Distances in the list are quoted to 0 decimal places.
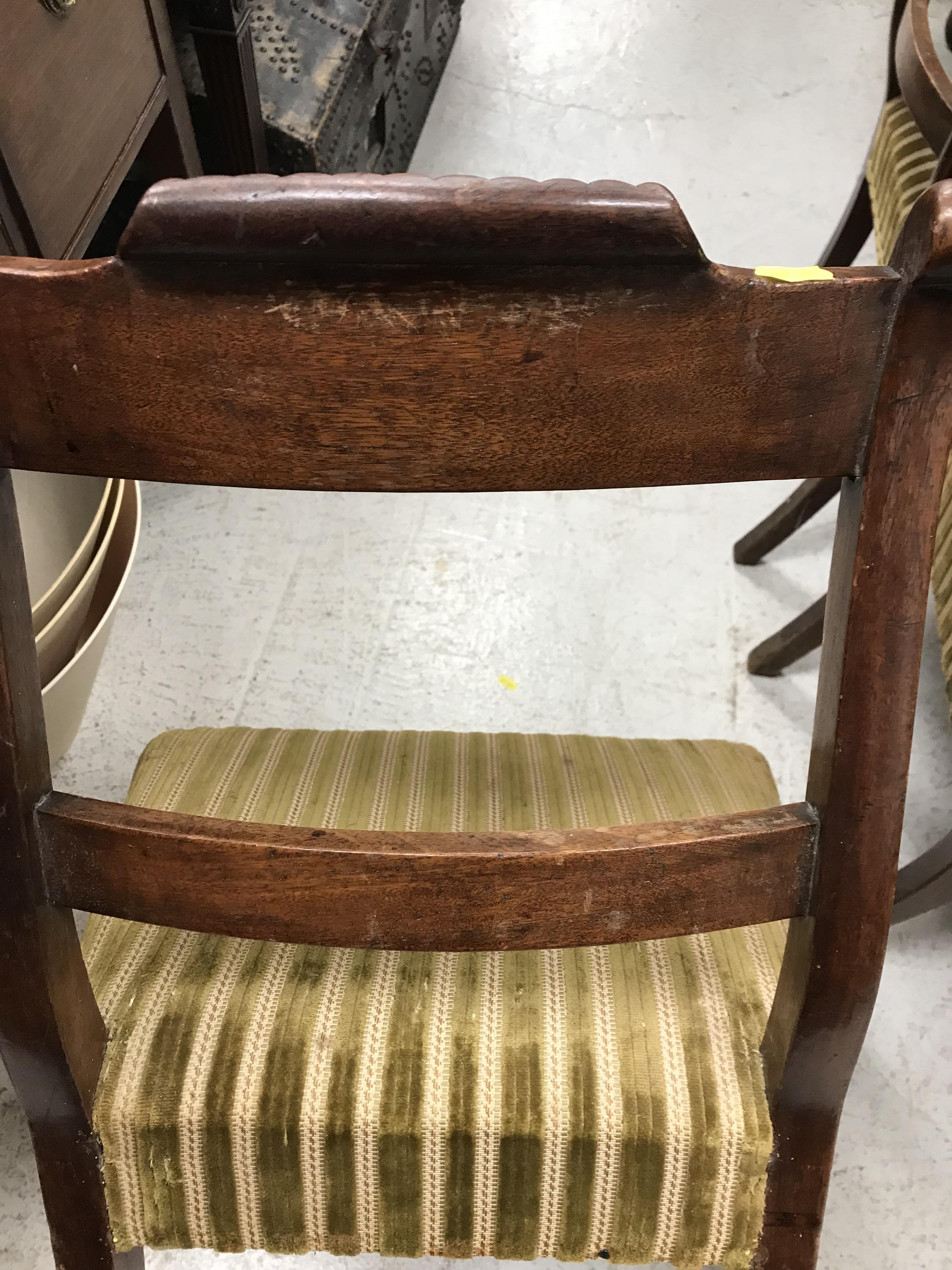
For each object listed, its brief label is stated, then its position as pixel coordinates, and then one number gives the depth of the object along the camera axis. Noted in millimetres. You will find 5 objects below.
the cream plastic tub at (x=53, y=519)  1121
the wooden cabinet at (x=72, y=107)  915
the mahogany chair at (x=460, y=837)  358
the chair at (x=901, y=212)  1022
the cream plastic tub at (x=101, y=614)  1059
